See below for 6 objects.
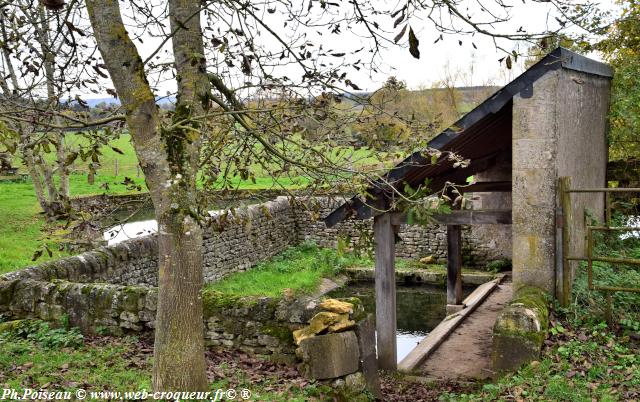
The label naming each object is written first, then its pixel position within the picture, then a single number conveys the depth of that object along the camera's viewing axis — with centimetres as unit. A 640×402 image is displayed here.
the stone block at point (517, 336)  654
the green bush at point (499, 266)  1622
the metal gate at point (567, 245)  725
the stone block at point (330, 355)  618
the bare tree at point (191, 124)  465
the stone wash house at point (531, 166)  750
